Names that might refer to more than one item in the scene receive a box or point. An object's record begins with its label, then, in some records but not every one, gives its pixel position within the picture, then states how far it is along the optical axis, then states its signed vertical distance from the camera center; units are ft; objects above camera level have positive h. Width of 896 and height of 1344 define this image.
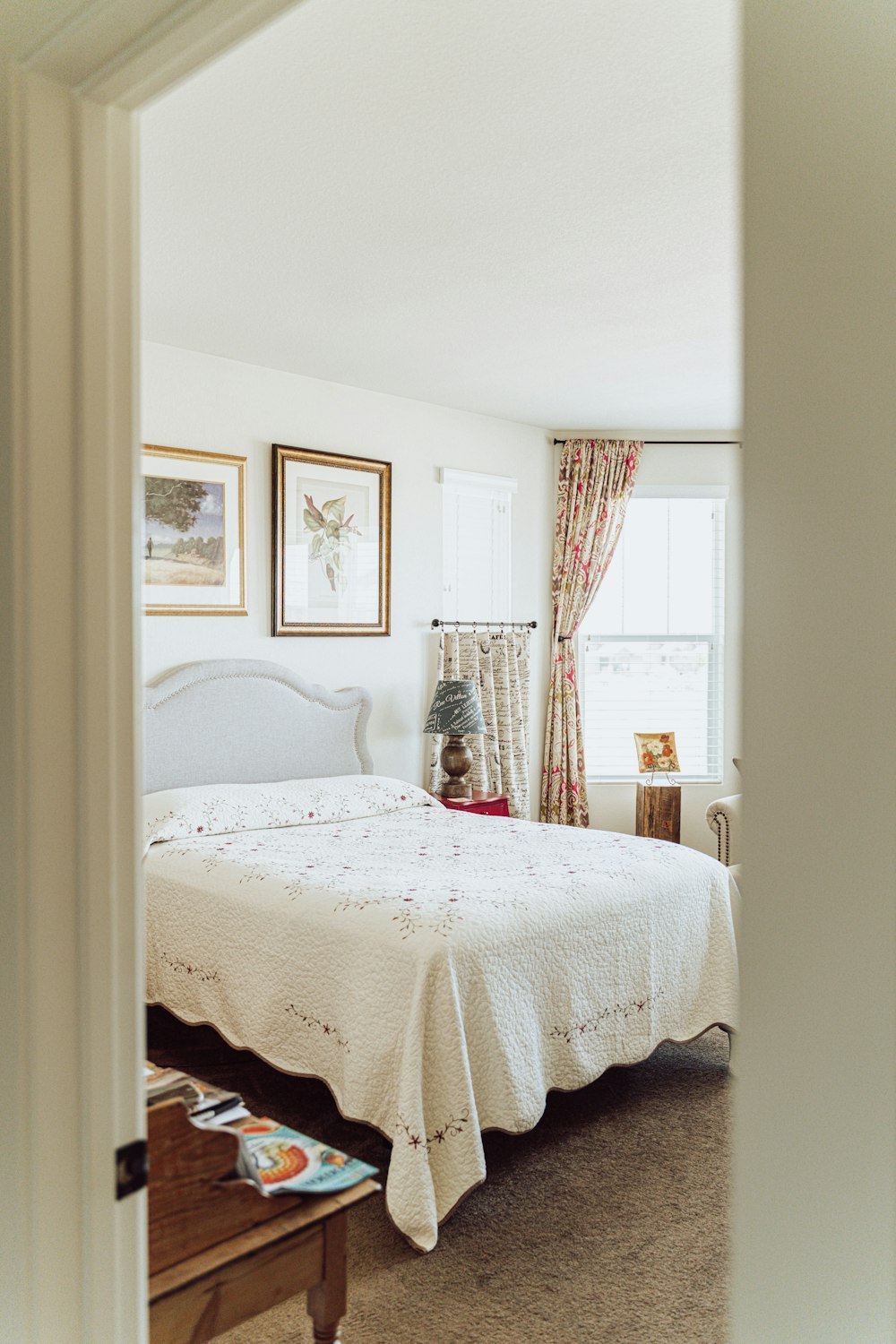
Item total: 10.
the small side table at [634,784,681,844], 19.40 -3.03
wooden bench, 4.35 -2.62
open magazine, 4.97 -2.55
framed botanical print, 15.94 +1.62
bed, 8.33 -2.78
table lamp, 16.75 -1.23
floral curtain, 19.95 +2.12
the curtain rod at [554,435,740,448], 20.43 +3.97
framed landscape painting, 14.35 +1.58
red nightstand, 16.72 -2.53
